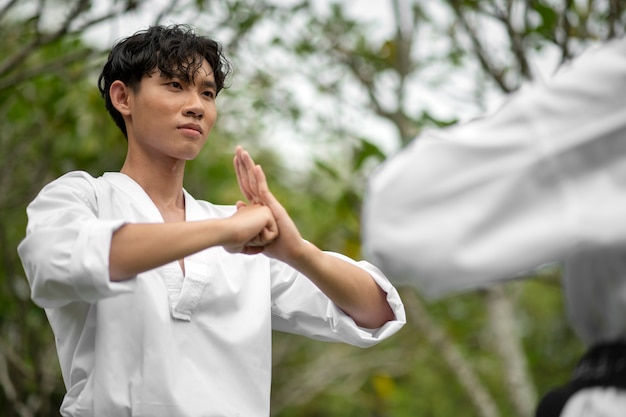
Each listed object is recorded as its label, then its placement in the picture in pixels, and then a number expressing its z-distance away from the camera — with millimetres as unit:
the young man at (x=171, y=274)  2354
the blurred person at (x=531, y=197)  2120
